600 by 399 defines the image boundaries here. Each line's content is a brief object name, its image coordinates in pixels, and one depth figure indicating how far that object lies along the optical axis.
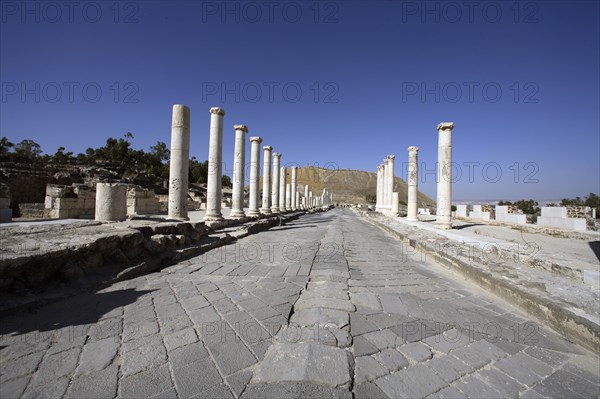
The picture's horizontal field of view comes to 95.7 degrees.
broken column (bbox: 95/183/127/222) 7.24
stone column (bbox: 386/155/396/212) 26.46
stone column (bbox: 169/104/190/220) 9.55
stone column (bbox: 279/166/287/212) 26.02
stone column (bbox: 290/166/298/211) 29.53
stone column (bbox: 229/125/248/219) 14.34
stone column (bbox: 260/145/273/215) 20.22
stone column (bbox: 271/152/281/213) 22.72
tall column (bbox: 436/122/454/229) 13.53
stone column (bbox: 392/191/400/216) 23.81
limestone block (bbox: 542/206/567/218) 14.05
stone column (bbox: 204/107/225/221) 11.77
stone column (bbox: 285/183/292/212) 29.88
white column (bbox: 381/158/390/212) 28.92
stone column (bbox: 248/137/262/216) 16.81
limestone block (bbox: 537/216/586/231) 12.52
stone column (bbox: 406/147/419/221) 18.77
